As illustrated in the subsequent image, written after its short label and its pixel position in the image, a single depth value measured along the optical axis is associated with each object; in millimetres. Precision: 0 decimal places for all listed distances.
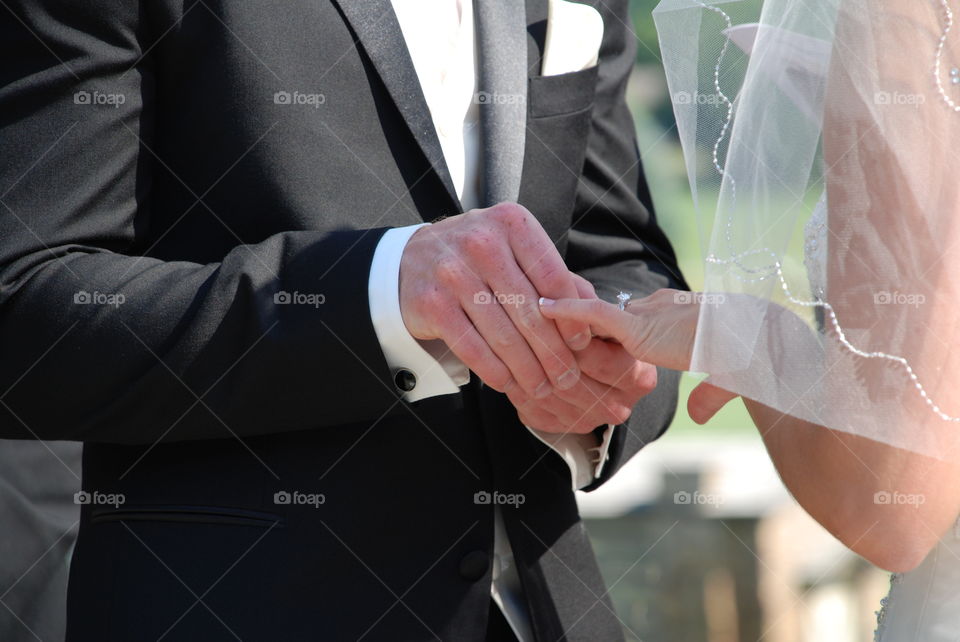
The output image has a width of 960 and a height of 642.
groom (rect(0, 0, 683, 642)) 2622
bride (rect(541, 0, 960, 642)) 2539
